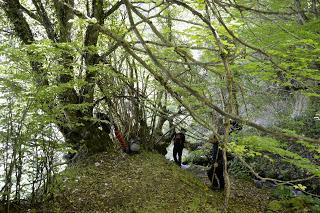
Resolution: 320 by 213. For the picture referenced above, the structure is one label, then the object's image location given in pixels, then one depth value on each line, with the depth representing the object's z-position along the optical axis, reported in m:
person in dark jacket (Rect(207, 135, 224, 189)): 7.61
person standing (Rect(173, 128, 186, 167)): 9.64
